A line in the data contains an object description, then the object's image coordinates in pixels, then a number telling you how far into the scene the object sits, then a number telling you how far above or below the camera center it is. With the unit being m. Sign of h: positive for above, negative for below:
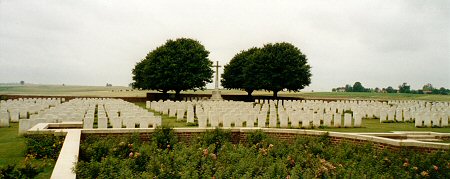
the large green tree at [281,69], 44.94 +2.76
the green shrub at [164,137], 10.06 -1.24
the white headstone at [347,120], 16.66 -1.17
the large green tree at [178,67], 43.69 +2.77
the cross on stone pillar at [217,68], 39.26 +2.40
